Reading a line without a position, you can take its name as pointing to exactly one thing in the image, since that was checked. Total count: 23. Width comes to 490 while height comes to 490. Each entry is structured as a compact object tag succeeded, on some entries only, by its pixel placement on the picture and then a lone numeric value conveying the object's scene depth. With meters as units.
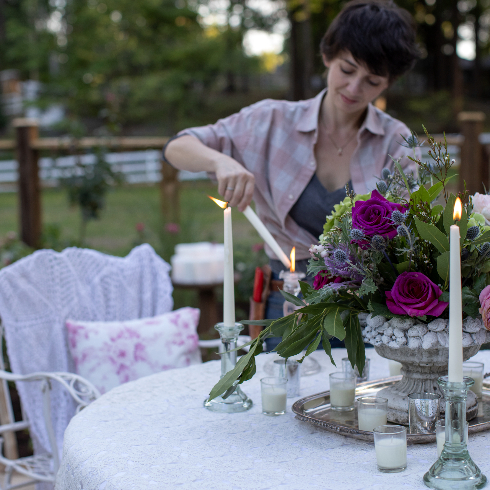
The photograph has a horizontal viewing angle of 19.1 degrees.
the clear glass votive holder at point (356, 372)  2.67
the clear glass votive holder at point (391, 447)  2.29
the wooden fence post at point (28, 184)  7.89
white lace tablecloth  2.29
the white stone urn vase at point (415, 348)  2.38
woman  3.01
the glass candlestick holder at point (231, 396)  2.58
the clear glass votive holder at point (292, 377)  2.69
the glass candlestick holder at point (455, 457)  2.17
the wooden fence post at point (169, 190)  7.89
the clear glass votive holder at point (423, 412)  2.41
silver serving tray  2.42
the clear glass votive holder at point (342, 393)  2.56
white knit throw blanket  3.22
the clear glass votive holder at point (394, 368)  2.79
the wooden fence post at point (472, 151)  8.34
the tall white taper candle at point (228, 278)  2.54
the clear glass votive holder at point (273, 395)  2.56
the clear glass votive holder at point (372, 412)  2.44
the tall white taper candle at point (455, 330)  2.14
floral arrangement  2.33
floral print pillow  3.24
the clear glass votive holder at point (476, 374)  2.62
